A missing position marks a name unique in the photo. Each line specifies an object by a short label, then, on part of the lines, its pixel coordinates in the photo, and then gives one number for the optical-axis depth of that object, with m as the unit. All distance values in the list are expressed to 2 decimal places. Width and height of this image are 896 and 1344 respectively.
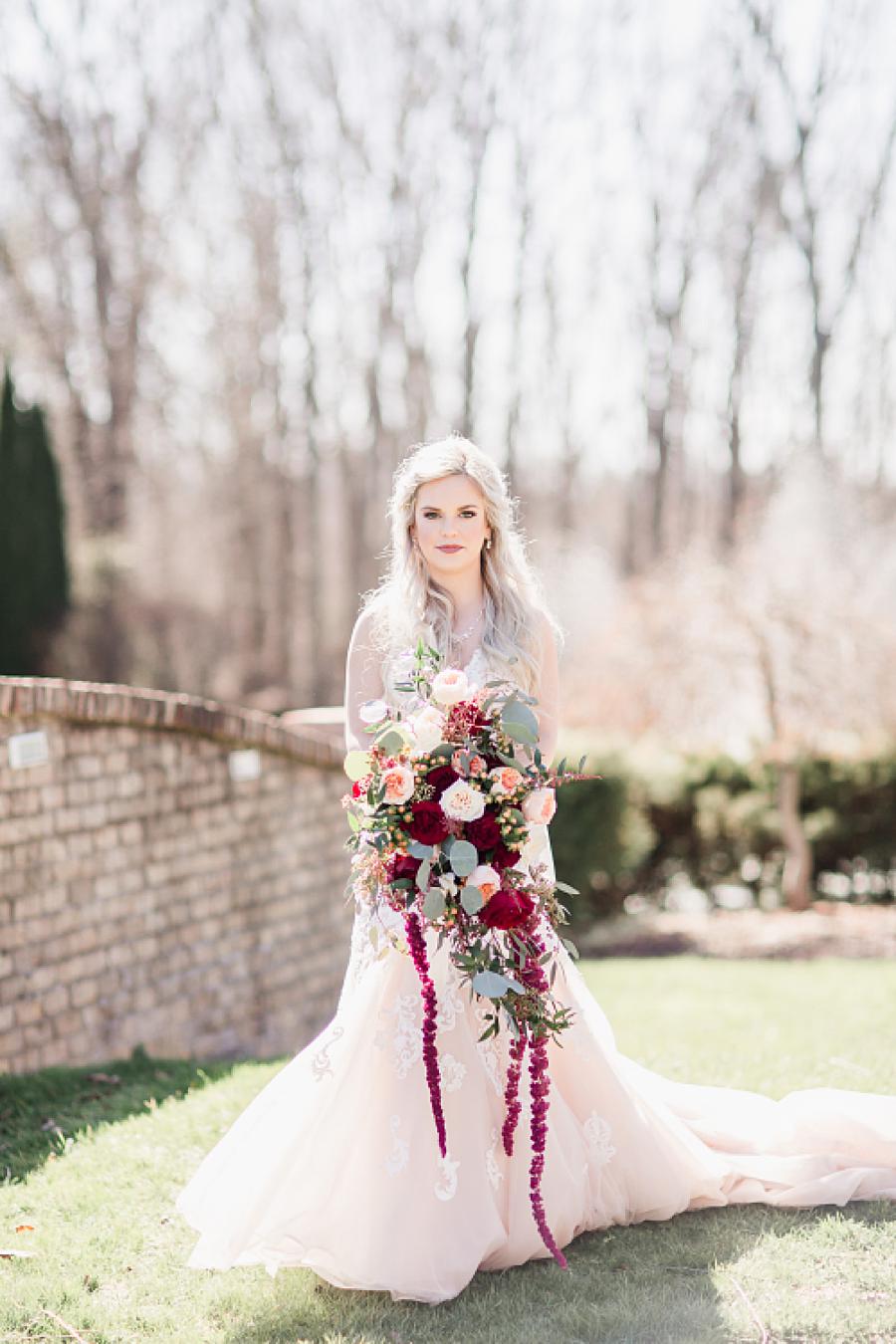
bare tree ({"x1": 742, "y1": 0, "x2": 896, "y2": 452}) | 20.31
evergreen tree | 17.89
